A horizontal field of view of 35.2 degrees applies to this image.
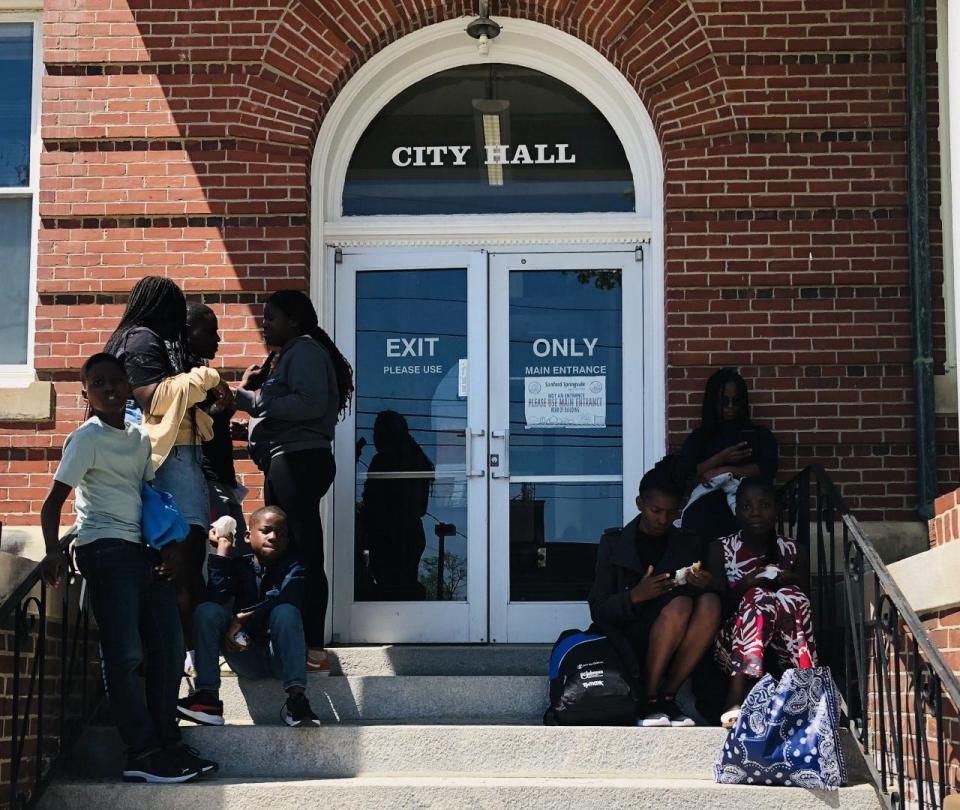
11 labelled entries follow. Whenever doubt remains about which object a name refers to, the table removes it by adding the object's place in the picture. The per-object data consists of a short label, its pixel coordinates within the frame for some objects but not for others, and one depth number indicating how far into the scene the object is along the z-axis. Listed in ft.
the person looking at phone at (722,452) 25.94
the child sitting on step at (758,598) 22.44
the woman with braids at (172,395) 22.72
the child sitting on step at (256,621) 22.52
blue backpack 22.61
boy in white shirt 20.84
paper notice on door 29.32
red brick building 28.35
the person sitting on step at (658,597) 22.88
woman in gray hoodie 24.40
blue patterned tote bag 20.52
